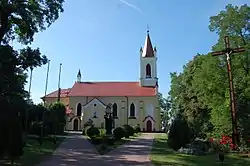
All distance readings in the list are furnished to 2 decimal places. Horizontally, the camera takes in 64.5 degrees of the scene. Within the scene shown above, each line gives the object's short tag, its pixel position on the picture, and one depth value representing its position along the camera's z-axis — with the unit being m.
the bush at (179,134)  13.03
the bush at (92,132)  18.63
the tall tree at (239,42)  16.06
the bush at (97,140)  16.45
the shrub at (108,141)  16.28
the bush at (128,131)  21.64
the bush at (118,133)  19.09
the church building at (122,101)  38.42
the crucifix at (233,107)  13.07
